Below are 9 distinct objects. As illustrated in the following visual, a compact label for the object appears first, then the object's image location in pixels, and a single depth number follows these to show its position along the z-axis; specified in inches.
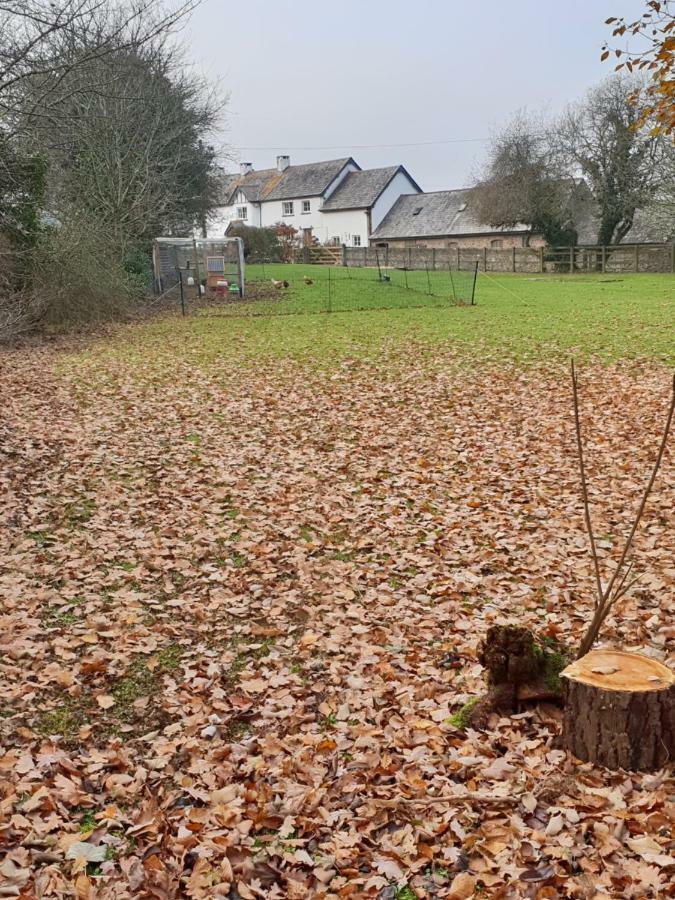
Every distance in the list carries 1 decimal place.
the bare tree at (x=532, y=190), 1918.1
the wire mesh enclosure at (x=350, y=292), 1071.0
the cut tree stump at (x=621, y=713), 136.6
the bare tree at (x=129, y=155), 1010.1
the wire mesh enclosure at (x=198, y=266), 1142.3
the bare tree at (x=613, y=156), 1806.1
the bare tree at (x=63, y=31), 296.0
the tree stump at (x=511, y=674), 160.6
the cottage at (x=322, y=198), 2491.4
